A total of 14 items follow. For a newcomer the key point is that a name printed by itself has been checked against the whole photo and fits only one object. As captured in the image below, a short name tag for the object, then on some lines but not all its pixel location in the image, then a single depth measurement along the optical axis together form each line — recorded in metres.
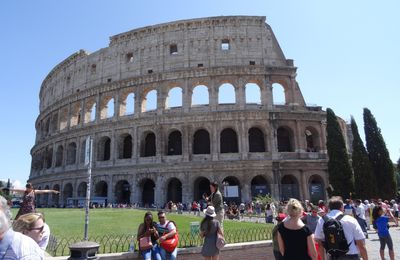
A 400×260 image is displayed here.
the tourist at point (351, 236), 4.77
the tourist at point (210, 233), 6.69
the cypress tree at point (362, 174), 26.22
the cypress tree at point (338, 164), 26.69
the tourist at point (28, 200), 7.65
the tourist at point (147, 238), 6.74
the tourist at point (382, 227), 8.14
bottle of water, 7.65
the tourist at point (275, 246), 6.16
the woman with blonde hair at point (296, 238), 4.39
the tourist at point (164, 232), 6.91
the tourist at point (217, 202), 7.89
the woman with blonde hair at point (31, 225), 3.30
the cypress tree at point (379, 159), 27.27
